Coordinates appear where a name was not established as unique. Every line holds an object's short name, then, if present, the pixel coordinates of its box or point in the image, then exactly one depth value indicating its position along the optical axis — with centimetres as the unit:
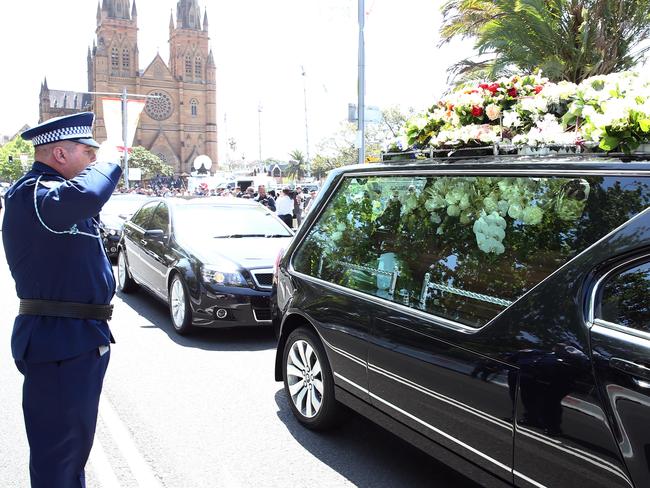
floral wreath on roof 261
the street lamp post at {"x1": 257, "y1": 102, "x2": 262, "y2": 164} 5858
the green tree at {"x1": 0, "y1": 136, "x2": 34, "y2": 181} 11675
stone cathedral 10031
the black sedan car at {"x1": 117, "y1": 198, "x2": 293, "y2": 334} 628
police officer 251
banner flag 2417
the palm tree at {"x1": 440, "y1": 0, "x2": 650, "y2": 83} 912
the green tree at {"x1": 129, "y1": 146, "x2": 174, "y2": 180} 9100
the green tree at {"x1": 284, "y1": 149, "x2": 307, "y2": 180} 11250
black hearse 219
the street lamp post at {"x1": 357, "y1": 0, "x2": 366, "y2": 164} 1169
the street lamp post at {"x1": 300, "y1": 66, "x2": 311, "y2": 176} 4014
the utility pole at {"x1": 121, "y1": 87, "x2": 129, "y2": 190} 2647
